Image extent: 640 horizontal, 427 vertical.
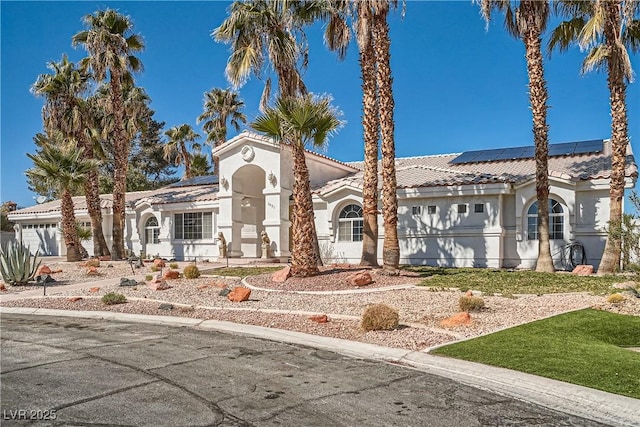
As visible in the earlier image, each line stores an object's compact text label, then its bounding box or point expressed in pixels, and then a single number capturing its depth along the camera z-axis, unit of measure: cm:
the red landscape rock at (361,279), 1563
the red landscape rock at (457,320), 1048
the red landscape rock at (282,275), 1677
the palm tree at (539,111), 1892
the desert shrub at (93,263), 2413
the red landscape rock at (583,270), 1861
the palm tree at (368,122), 1870
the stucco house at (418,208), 2134
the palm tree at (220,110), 4419
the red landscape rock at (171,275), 1922
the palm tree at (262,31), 1939
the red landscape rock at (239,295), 1396
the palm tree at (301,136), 1636
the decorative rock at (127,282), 1783
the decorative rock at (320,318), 1120
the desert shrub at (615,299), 1206
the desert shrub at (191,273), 1942
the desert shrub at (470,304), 1177
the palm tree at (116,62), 2761
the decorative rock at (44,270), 2223
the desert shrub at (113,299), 1396
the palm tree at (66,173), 2675
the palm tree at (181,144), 4484
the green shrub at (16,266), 1875
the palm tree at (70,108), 2944
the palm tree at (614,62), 1819
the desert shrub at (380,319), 1020
